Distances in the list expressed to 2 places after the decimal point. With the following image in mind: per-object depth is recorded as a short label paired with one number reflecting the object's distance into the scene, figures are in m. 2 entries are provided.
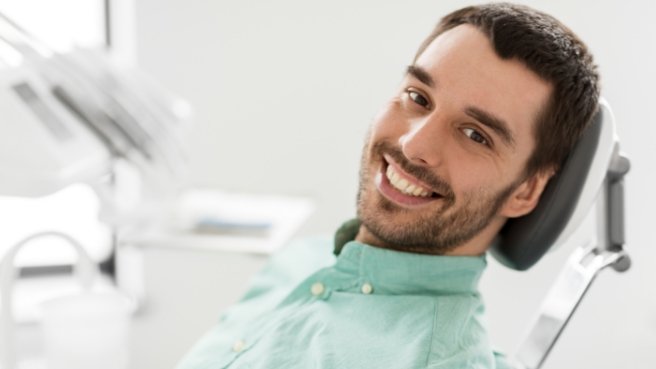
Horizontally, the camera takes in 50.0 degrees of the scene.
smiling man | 1.09
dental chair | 1.09
